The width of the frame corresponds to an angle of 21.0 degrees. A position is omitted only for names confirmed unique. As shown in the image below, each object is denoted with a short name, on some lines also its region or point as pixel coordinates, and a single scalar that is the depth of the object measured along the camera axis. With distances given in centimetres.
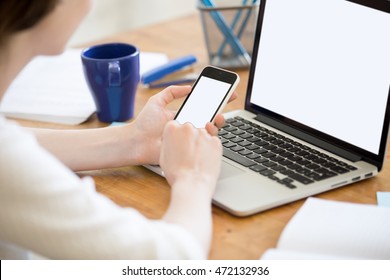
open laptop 118
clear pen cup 152
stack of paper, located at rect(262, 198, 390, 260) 107
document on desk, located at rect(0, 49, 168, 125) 141
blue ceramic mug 136
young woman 104
